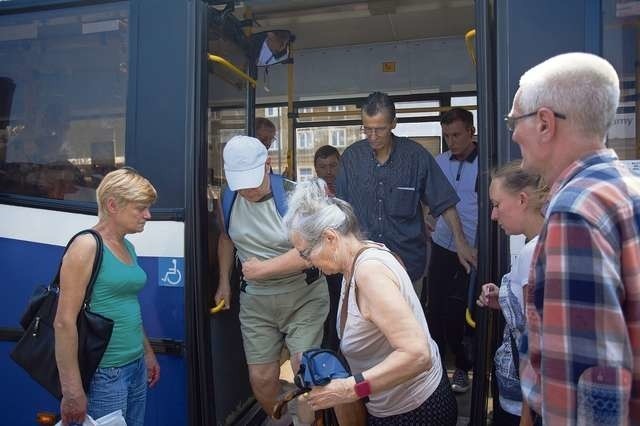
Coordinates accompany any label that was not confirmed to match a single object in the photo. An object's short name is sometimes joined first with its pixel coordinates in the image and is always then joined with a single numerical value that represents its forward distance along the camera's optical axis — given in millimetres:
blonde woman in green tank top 1858
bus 1987
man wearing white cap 2416
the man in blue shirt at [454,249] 3480
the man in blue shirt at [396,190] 2777
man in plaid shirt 959
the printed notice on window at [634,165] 1850
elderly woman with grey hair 1547
